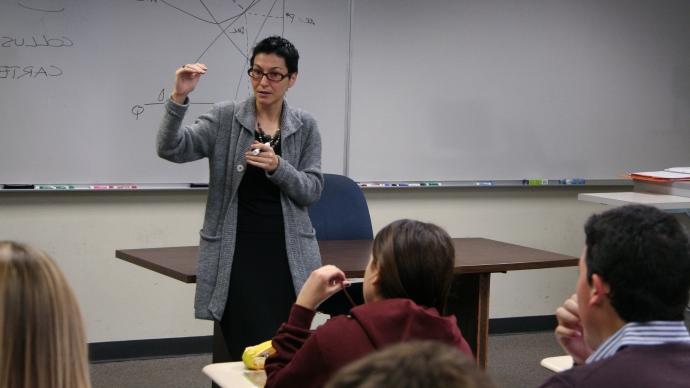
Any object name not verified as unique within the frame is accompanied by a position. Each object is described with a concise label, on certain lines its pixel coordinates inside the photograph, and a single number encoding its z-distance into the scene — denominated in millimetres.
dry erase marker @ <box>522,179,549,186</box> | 5348
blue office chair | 4031
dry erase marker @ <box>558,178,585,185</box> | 5445
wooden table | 3314
